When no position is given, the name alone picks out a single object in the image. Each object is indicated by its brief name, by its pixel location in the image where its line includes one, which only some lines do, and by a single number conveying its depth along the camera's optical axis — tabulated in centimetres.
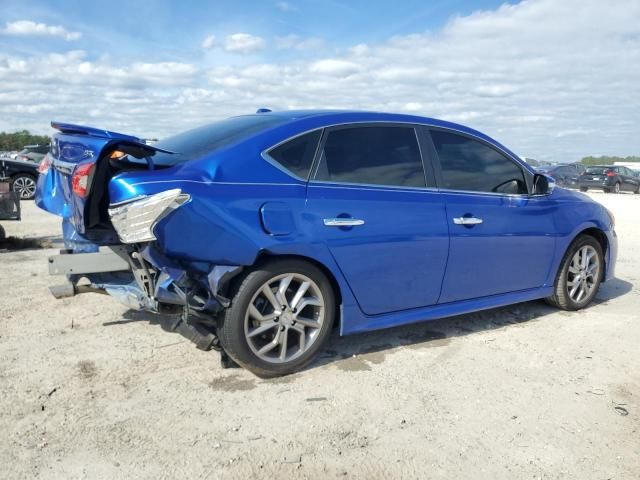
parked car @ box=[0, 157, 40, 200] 1455
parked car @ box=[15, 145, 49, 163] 2182
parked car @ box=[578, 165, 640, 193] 2791
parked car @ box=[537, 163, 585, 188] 2867
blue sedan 325
